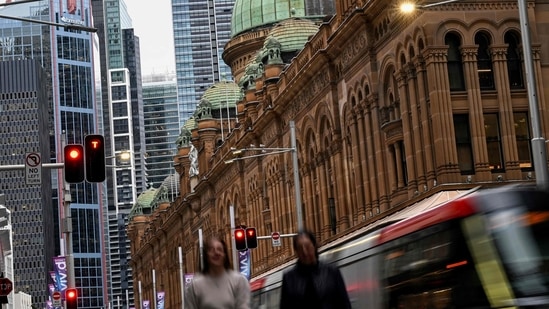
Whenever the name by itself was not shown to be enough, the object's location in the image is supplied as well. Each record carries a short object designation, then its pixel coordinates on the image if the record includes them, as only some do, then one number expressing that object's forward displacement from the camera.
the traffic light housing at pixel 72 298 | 42.91
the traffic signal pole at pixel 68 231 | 42.81
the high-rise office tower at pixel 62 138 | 46.12
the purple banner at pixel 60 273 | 59.08
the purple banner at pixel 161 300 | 103.69
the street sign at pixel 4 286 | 55.72
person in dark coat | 14.78
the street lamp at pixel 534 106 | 30.19
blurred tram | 17.25
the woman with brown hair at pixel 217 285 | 13.23
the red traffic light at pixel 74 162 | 28.89
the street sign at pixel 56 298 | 66.55
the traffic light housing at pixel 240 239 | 53.41
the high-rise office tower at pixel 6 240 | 146.62
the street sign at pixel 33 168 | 33.12
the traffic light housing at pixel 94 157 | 28.47
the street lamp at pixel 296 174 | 50.94
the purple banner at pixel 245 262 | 67.38
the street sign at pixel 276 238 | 57.88
